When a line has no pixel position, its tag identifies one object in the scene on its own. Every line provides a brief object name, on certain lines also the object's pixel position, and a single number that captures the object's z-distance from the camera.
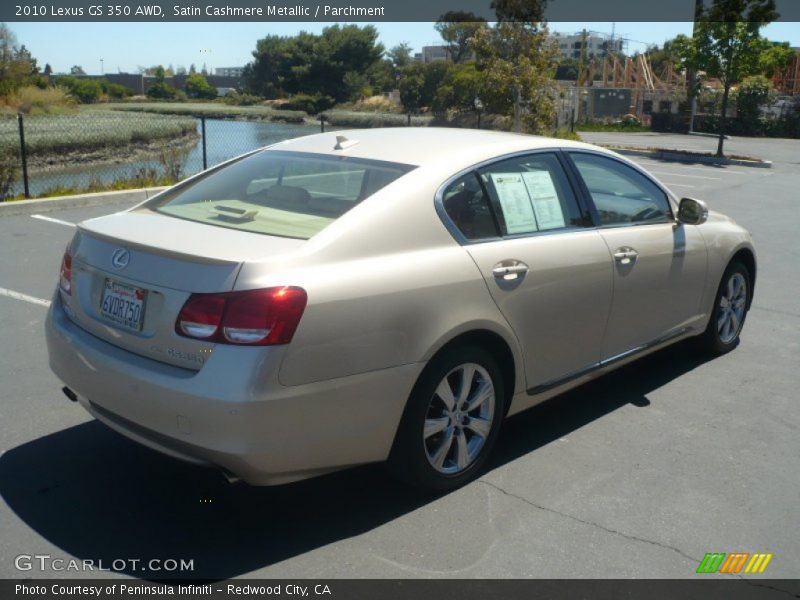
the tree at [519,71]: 26.97
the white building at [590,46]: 98.12
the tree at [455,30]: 43.94
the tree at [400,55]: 65.62
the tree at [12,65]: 39.16
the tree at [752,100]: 43.06
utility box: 51.09
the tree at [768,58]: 26.00
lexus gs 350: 3.25
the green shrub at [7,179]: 12.45
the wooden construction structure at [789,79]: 58.48
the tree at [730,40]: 25.39
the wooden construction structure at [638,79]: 53.72
